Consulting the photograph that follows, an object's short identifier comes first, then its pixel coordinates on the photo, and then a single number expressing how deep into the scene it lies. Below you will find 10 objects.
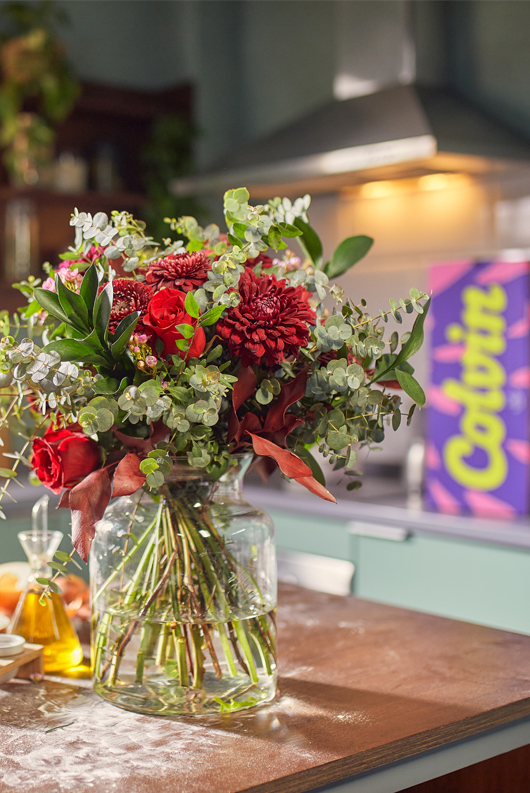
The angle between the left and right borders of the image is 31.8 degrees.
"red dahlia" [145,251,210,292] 0.97
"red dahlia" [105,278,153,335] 0.96
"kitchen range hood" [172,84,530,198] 2.51
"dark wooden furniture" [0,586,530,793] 0.83
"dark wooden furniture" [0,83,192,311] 3.56
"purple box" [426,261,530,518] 2.56
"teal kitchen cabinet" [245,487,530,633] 2.30
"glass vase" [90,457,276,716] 1.00
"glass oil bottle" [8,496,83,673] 1.14
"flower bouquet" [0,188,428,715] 0.93
